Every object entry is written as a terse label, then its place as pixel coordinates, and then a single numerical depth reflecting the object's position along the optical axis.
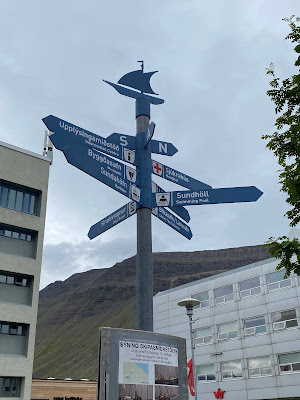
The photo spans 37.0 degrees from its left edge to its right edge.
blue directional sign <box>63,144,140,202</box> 8.01
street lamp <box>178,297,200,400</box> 19.23
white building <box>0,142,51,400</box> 26.72
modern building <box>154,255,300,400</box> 33.19
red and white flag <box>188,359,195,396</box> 29.89
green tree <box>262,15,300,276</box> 10.06
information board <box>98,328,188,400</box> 5.61
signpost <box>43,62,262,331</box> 7.95
